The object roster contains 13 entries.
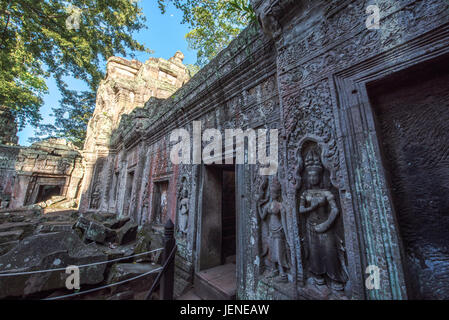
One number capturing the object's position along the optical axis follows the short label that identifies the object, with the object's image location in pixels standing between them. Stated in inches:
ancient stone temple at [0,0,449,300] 44.6
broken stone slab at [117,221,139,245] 170.5
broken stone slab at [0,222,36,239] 180.7
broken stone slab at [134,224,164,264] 133.9
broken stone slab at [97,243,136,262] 133.4
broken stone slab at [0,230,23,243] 151.1
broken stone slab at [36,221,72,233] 181.0
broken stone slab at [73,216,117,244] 165.2
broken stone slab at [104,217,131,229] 193.4
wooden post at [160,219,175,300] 80.9
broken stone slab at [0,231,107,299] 88.3
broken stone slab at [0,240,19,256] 130.3
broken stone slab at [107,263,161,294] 105.4
